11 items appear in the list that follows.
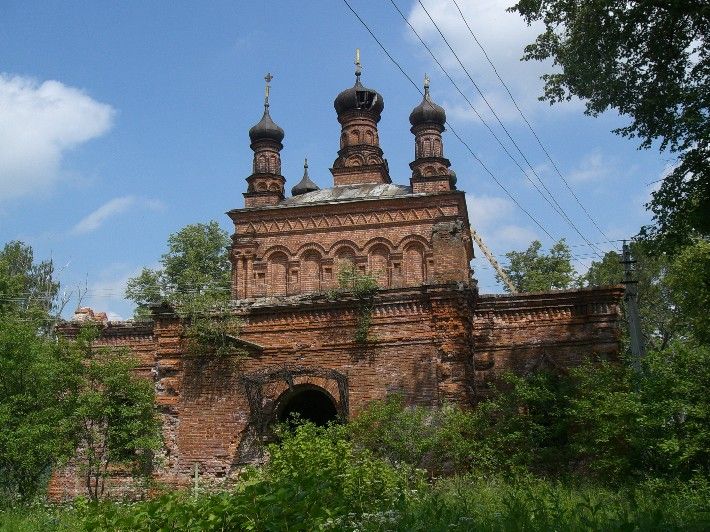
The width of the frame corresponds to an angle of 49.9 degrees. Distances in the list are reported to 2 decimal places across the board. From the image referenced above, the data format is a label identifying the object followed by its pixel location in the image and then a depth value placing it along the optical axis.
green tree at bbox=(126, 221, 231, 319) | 36.37
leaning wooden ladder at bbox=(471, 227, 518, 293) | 39.16
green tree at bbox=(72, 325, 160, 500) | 15.23
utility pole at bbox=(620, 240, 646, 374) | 16.88
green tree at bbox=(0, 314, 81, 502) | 14.03
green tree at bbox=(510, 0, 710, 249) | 11.00
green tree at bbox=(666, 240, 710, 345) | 17.77
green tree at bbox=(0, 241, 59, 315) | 38.78
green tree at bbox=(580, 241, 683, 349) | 35.19
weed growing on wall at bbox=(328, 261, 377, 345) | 15.70
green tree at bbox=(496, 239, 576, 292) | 36.88
